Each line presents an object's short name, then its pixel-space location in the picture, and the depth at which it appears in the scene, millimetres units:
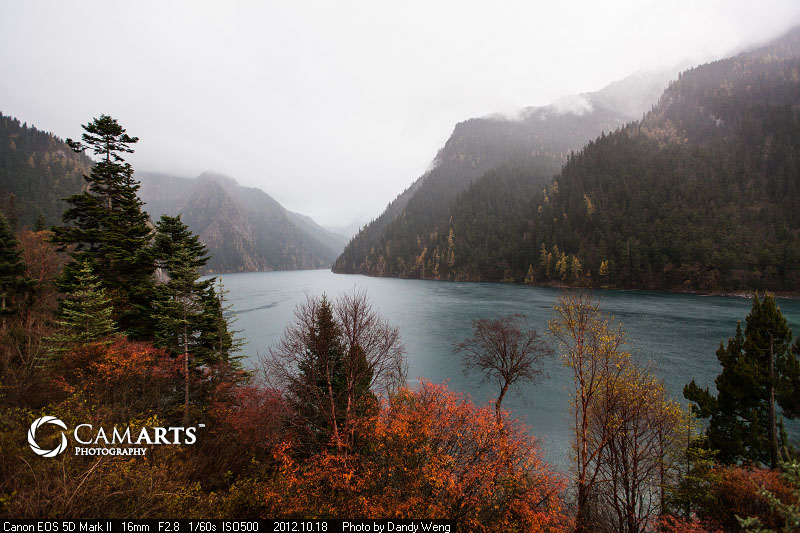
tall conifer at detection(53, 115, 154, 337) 18203
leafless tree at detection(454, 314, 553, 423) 20339
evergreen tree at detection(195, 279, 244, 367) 18812
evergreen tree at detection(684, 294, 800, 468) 14141
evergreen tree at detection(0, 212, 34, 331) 16344
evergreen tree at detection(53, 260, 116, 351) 14273
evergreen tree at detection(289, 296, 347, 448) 15625
